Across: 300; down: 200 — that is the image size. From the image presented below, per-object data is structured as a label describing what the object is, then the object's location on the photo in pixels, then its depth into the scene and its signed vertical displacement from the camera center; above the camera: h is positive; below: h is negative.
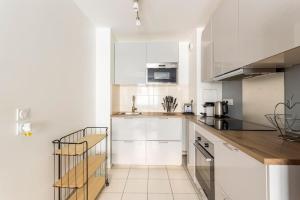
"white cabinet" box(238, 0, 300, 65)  0.95 +0.44
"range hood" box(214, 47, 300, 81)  1.11 +0.27
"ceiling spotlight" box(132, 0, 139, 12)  2.00 +1.01
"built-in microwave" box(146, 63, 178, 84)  3.42 +0.51
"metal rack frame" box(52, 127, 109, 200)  1.69 -0.67
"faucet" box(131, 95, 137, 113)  3.69 -0.11
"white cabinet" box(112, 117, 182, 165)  3.11 -0.61
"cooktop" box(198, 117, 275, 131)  1.66 -0.21
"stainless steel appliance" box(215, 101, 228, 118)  2.45 -0.07
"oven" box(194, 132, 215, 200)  1.69 -0.60
